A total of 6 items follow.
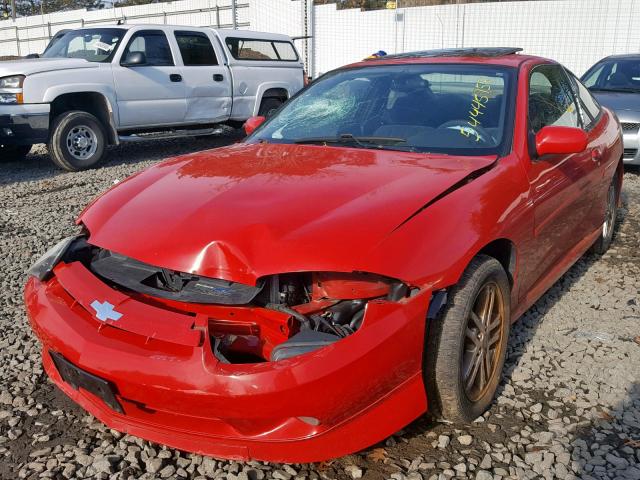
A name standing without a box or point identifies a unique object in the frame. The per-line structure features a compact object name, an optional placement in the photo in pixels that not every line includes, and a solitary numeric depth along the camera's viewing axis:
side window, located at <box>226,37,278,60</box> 10.21
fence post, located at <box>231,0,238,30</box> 20.47
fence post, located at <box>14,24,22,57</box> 34.66
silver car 7.51
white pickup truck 7.81
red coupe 2.10
